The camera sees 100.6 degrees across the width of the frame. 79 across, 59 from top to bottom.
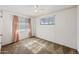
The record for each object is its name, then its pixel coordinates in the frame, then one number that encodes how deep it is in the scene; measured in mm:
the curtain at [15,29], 2765
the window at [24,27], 2844
